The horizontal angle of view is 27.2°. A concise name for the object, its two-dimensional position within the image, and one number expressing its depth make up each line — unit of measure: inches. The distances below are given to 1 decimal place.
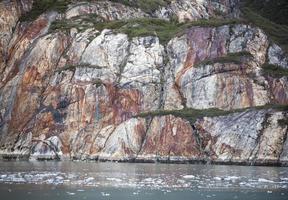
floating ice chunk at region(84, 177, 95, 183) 2440.7
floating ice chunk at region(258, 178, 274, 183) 2576.3
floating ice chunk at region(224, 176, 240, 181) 2664.9
